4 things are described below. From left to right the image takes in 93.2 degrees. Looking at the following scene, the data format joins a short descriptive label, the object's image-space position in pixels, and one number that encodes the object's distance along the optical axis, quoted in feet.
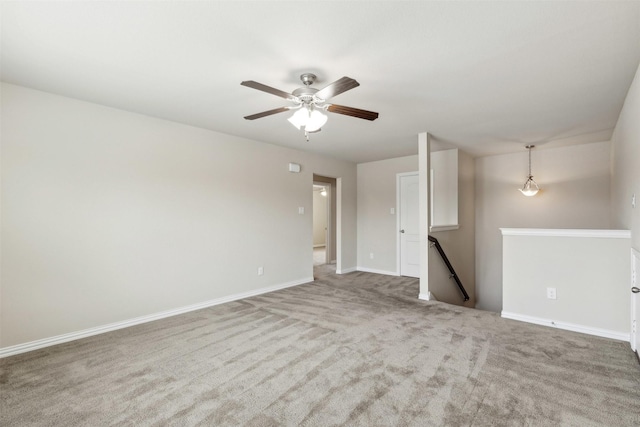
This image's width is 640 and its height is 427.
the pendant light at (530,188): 17.08
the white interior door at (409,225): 19.13
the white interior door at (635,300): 8.20
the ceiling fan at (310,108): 7.76
